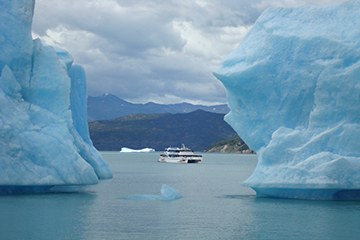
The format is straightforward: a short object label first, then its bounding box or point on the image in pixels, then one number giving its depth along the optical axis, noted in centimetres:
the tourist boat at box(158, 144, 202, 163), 10119
